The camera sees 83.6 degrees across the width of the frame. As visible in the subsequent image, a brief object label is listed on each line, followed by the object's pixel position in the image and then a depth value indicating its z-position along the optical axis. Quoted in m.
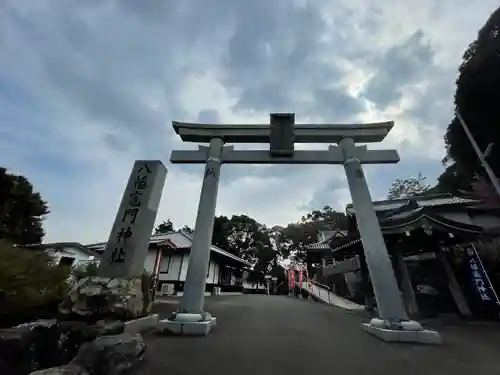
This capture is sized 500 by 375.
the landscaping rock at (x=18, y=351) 4.08
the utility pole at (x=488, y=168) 10.27
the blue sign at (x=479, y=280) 9.88
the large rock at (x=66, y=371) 2.66
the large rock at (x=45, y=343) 4.53
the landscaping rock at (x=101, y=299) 5.30
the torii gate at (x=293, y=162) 6.31
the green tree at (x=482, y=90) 15.19
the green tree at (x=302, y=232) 41.22
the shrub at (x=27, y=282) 5.17
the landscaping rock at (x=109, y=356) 3.26
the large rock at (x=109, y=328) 4.16
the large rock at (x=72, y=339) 4.38
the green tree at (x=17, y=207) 12.52
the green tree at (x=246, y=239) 43.81
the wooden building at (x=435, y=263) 10.34
